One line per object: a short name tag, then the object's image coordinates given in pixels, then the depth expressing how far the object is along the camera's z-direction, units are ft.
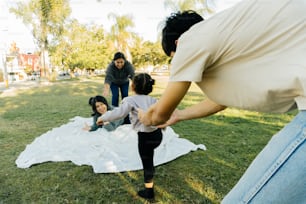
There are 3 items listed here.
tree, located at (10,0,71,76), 56.90
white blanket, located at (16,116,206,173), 8.45
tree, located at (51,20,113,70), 73.00
